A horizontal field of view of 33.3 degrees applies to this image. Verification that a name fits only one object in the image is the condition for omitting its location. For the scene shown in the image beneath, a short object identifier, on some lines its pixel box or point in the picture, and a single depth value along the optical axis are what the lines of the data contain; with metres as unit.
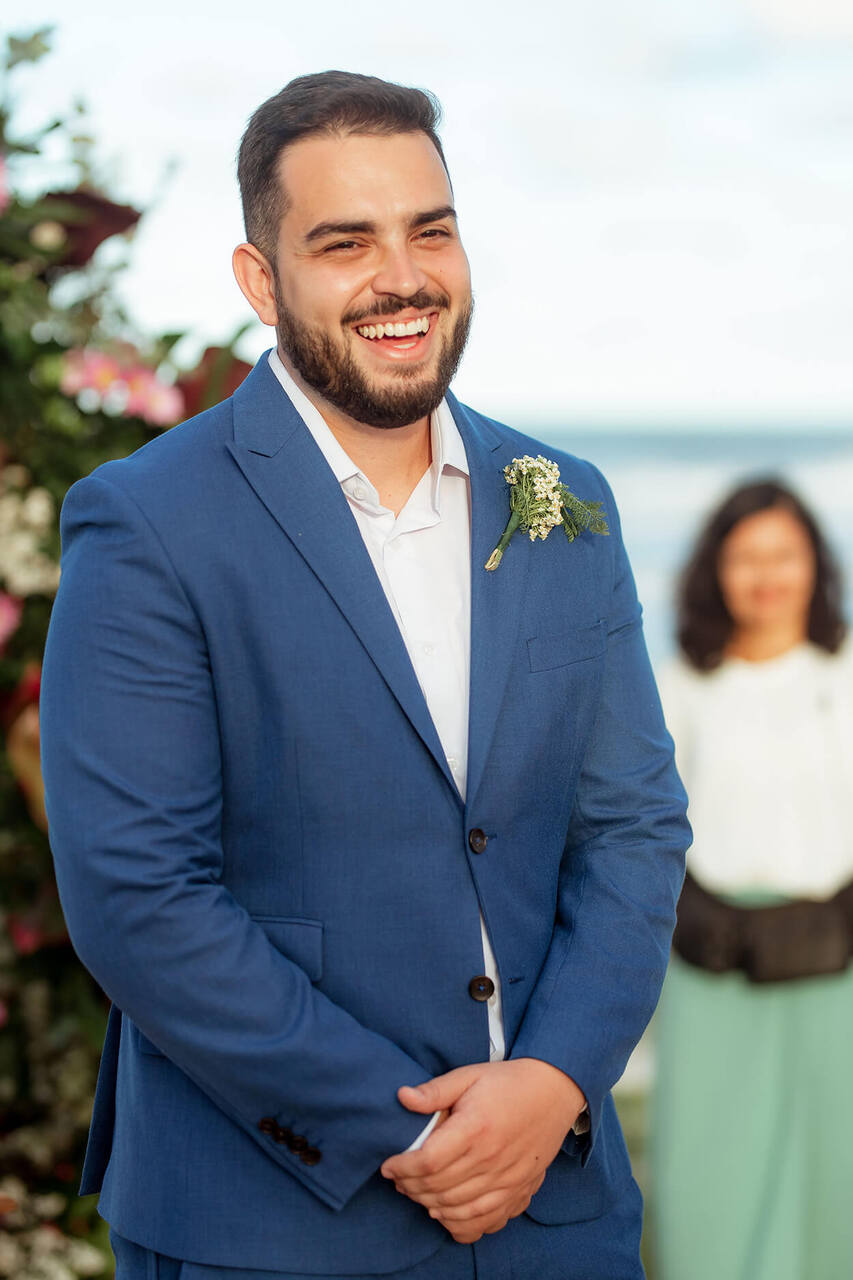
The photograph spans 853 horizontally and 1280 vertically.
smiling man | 1.55
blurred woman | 3.58
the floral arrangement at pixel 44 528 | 2.62
